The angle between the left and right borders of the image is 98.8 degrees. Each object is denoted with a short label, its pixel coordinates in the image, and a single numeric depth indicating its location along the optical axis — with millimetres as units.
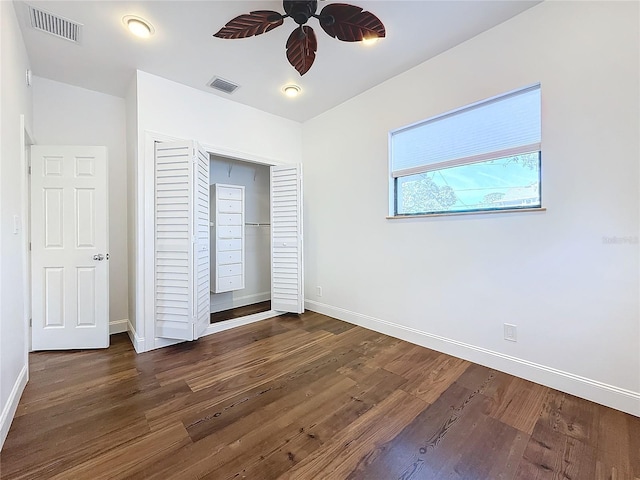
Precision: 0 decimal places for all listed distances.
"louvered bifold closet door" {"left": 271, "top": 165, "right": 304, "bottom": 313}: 3600
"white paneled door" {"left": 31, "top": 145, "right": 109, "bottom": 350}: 2613
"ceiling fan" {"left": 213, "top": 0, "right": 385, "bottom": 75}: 1698
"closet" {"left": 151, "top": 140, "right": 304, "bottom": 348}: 2738
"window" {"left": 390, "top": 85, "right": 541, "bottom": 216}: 2104
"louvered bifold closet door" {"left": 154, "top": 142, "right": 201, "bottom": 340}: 2734
